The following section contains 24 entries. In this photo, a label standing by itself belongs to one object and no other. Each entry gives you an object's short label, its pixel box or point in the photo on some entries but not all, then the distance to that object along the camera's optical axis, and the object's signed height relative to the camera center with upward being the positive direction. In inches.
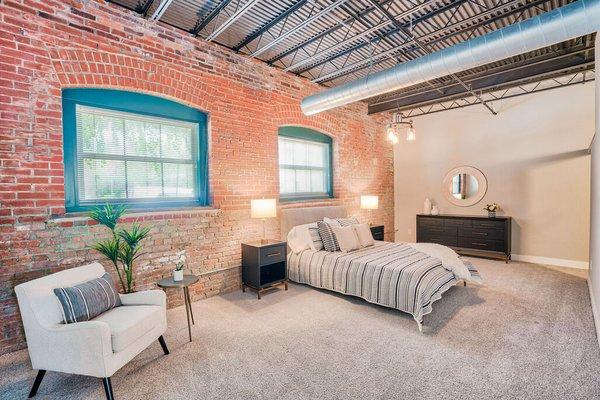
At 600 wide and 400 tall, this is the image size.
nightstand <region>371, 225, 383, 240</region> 253.3 -36.3
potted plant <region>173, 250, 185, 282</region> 129.6 -34.3
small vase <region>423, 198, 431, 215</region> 288.8 -17.5
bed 138.1 -44.4
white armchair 85.5 -42.6
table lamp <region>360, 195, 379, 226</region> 259.8 -10.5
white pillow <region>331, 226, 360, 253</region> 183.9 -29.9
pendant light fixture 212.8 +42.6
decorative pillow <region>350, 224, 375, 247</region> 195.5 -29.9
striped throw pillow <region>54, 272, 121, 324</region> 93.4 -35.0
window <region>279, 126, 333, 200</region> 225.8 +22.0
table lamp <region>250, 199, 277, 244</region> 178.2 -9.8
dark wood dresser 240.7 -38.8
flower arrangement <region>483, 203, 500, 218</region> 252.5 -18.2
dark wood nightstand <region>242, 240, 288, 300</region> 171.9 -42.3
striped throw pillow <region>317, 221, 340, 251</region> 187.0 -30.3
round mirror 271.0 +2.4
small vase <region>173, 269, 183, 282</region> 129.3 -36.0
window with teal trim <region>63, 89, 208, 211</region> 134.8 +22.2
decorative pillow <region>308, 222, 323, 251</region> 191.0 -30.8
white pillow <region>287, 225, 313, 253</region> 195.2 -31.7
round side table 123.8 -38.5
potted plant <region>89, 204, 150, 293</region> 124.4 -20.5
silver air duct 108.9 +60.5
